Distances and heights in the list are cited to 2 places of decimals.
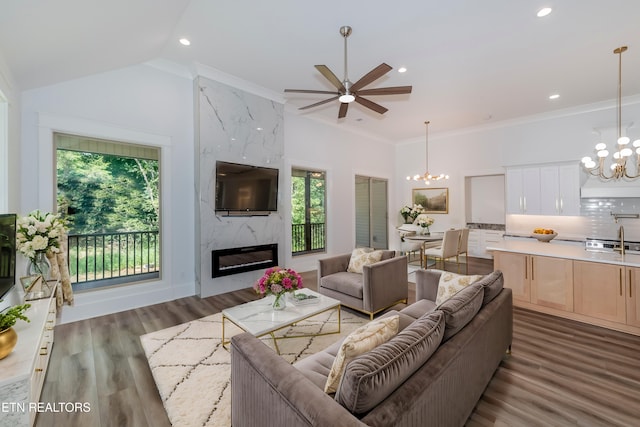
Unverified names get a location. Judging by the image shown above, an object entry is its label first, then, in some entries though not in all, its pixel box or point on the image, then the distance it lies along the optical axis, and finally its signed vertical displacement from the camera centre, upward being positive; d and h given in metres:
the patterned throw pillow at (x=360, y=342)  1.35 -0.68
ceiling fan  2.77 +1.40
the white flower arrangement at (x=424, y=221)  6.31 -0.20
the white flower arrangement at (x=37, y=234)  2.45 -0.15
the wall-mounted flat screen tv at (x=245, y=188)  4.34 +0.46
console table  1.44 -0.88
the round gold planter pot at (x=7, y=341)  1.56 -0.73
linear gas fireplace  4.30 -0.76
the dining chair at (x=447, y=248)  5.45 -0.73
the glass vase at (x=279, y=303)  2.77 -0.91
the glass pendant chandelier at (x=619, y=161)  3.48 +0.79
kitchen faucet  3.16 -0.41
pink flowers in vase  2.67 -0.68
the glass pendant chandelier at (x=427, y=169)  6.46 +1.25
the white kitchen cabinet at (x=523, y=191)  5.89 +0.48
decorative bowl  5.21 -0.49
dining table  5.78 -0.54
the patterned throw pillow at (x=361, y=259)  3.84 -0.65
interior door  7.44 +0.04
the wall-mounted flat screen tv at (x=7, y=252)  2.14 -0.29
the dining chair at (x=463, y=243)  5.85 -0.68
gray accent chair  3.31 -0.91
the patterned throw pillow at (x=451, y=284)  2.54 -0.68
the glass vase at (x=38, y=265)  2.56 -0.46
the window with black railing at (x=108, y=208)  3.62 +0.12
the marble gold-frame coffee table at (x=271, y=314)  2.42 -0.98
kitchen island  3.02 -0.87
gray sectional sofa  1.08 -0.78
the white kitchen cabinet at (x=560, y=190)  5.41 +0.45
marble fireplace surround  4.20 +1.01
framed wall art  7.46 +0.40
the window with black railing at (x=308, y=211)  5.96 +0.07
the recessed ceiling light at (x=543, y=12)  2.76 +2.07
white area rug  1.92 -1.35
